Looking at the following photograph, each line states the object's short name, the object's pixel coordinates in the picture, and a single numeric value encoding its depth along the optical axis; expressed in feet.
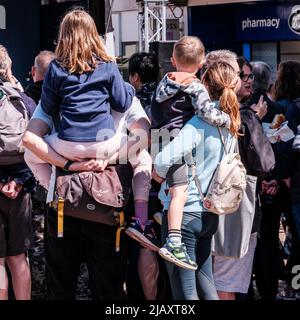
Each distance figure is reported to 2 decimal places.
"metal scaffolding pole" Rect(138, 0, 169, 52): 79.98
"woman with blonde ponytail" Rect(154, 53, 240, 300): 18.36
